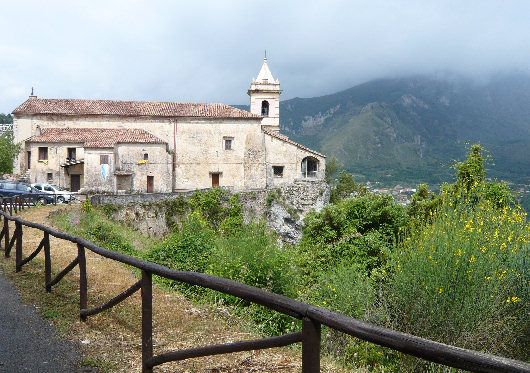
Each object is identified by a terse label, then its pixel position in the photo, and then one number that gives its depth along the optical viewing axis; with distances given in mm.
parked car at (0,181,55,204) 24125
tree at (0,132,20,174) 35906
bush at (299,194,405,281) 14367
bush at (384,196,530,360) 6699
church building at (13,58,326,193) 30391
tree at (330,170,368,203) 44956
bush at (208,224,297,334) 9445
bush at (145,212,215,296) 12641
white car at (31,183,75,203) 26267
